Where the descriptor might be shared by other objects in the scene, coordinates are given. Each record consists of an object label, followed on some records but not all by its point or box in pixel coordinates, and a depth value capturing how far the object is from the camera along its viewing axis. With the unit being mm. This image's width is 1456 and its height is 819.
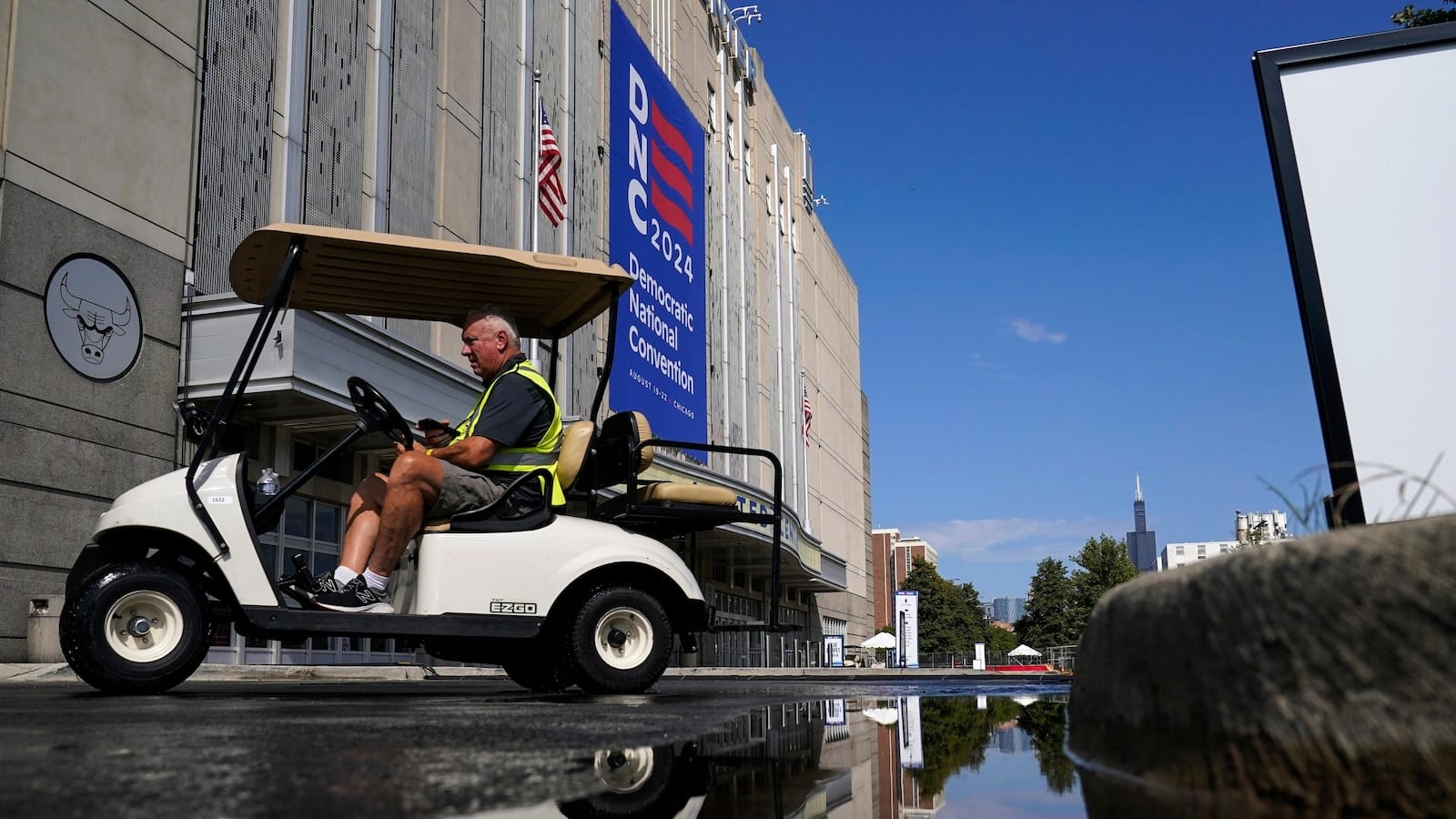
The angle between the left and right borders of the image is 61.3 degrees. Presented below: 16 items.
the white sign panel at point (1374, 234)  4012
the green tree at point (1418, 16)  17656
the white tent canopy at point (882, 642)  66562
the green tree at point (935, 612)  101438
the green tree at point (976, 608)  112819
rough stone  1617
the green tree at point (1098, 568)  75812
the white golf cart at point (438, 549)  5367
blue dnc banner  31078
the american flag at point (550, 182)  25375
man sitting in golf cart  5633
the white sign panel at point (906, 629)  52031
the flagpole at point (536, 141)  25984
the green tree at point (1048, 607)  79625
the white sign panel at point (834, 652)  51250
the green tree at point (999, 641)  132750
